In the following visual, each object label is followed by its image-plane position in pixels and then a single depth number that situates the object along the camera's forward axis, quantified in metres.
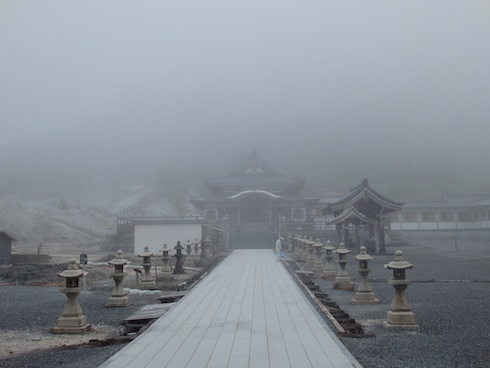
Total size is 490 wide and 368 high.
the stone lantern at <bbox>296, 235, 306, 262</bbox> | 27.86
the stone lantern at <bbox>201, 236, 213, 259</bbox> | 30.22
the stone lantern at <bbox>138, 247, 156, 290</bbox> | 16.55
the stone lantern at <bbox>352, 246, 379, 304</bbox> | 12.57
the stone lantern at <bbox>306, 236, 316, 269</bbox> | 24.58
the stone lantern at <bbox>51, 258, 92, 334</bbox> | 9.37
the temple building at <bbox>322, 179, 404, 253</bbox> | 33.84
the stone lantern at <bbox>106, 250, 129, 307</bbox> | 12.85
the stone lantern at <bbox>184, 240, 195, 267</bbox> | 26.47
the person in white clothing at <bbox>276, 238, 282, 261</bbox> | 28.07
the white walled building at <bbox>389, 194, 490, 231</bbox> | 60.69
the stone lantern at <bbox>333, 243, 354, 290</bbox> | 16.02
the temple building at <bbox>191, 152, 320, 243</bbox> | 52.12
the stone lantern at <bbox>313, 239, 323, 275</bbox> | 22.22
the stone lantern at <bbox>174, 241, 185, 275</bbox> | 21.78
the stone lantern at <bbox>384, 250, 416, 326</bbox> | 9.48
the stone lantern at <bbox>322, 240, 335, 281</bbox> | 18.75
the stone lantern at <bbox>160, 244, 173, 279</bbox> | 18.65
